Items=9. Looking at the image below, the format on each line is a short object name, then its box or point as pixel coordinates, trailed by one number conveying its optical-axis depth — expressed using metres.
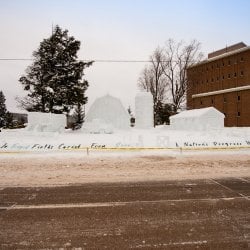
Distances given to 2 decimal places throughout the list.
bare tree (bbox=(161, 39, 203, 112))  48.05
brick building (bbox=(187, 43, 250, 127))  41.48
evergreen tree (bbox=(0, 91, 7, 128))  57.28
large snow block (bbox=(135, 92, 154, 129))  31.40
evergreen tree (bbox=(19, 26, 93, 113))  30.34
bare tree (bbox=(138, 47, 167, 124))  49.65
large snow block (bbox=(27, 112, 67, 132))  24.65
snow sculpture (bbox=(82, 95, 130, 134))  28.48
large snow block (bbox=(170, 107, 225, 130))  33.23
